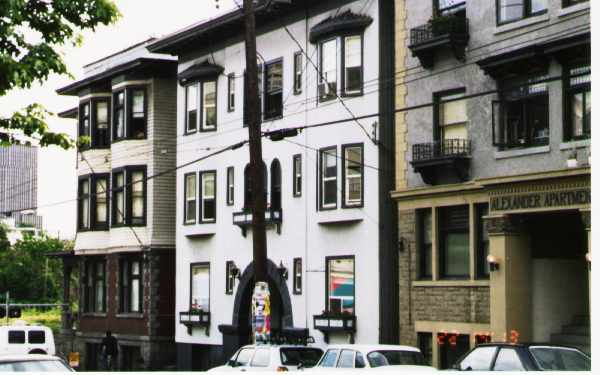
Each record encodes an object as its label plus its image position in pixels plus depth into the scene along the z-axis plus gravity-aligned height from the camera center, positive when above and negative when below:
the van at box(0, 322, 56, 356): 51.19 -3.35
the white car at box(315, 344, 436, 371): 25.16 -2.06
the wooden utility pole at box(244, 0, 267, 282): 30.67 +2.37
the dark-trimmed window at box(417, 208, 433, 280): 35.06 +0.44
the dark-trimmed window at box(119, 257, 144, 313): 51.06 -1.16
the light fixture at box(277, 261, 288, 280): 41.44 -0.46
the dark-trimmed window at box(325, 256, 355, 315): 38.19 -0.86
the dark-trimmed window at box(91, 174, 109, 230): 53.41 +2.38
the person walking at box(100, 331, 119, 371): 47.41 -3.60
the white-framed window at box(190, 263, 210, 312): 46.50 -1.12
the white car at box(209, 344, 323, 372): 28.56 -2.37
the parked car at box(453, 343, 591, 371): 22.09 -1.83
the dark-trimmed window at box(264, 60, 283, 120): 42.59 +5.81
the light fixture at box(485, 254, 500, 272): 31.27 -0.15
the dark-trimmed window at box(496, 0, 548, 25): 31.06 +6.35
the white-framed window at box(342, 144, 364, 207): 38.00 +2.55
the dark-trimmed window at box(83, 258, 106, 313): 54.03 -1.22
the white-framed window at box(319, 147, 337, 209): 39.28 +2.57
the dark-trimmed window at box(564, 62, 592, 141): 29.48 +3.76
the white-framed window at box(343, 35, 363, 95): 38.38 +6.02
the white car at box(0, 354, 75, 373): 20.81 -1.83
